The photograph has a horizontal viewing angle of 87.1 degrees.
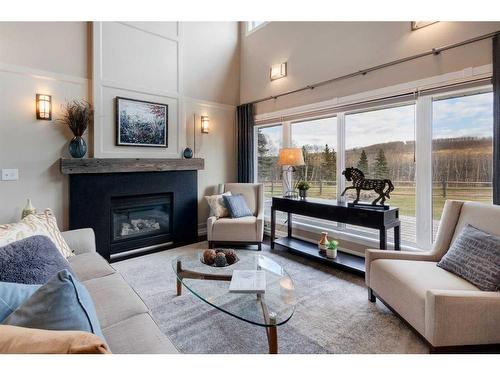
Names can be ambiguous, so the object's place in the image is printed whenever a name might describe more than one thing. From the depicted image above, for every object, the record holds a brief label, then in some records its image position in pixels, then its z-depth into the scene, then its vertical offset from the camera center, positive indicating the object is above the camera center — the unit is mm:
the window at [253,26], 4523 +2816
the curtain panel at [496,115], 2205 +582
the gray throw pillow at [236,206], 3866 -318
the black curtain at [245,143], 4633 +741
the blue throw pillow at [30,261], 1341 -416
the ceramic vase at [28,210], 2877 -268
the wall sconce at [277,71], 4117 +1816
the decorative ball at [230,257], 2211 -611
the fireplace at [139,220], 3617 -512
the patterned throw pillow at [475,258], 1638 -507
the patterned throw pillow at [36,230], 1703 -312
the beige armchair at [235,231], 3660 -643
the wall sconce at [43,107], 2994 +905
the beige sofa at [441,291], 1514 -681
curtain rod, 2357 +1351
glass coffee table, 1509 -730
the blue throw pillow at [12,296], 946 -424
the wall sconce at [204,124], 4434 +1027
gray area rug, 1734 -1047
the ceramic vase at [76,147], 3160 +461
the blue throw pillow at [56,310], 823 -404
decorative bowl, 2171 -645
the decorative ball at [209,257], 2207 -609
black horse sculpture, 2846 +4
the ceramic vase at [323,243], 3226 -716
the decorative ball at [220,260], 2162 -622
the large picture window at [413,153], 2492 +354
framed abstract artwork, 3576 +889
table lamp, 3521 +372
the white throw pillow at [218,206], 3924 -319
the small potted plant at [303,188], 3639 -48
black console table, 2701 -380
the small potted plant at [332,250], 3094 -773
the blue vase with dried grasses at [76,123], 3146 +750
